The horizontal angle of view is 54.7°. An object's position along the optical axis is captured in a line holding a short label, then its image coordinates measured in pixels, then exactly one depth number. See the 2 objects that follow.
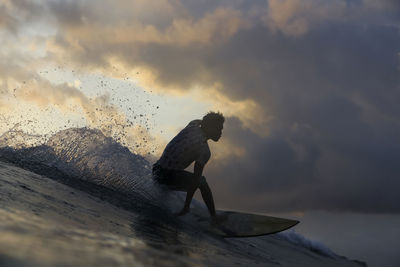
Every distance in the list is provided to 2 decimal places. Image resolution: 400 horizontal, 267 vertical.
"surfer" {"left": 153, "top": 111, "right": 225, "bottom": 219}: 6.30
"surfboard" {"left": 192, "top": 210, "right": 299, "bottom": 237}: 6.64
